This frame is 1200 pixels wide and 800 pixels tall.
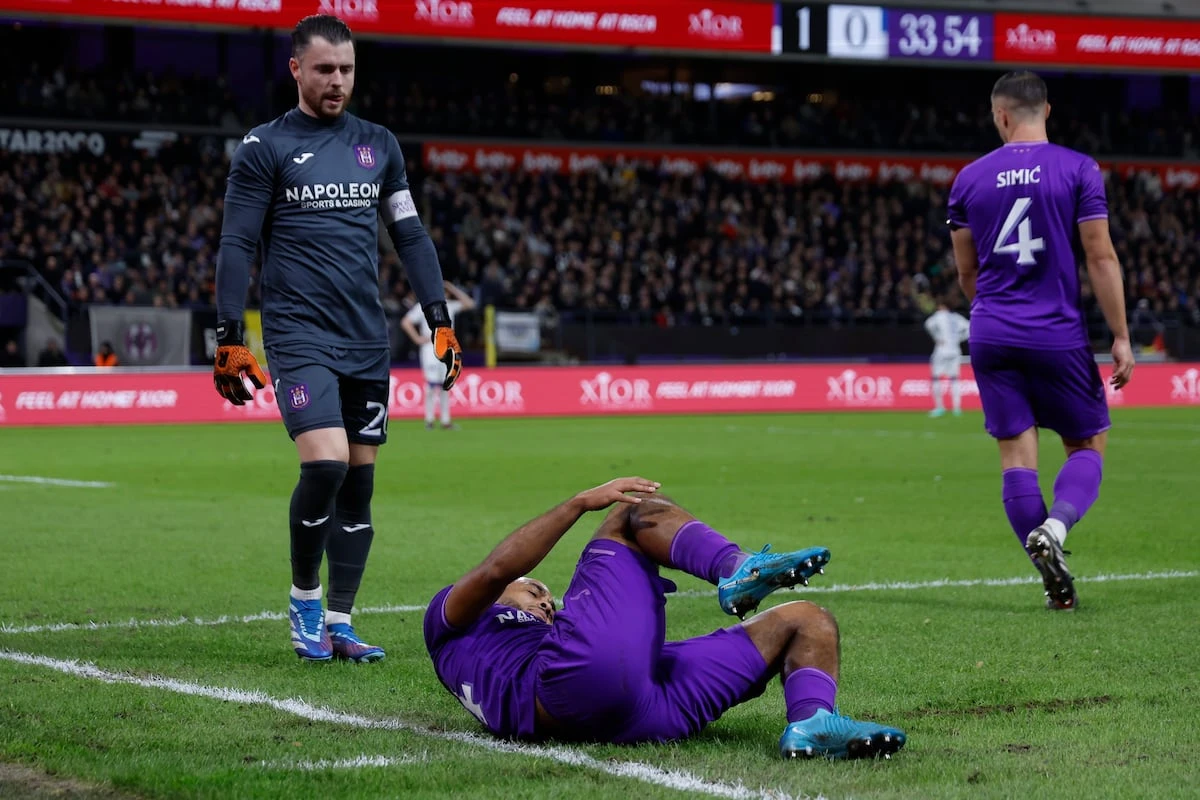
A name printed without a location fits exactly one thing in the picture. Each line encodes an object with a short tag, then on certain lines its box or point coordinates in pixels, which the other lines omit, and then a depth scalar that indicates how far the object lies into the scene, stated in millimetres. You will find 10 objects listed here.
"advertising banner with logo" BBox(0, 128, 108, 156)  34906
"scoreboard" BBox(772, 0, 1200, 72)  36469
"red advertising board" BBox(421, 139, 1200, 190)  39688
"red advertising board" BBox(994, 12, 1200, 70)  38031
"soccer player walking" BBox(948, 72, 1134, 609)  7074
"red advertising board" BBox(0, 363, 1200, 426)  24812
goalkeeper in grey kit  5855
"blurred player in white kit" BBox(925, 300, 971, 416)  27359
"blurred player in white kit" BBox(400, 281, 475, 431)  23266
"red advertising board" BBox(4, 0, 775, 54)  31672
